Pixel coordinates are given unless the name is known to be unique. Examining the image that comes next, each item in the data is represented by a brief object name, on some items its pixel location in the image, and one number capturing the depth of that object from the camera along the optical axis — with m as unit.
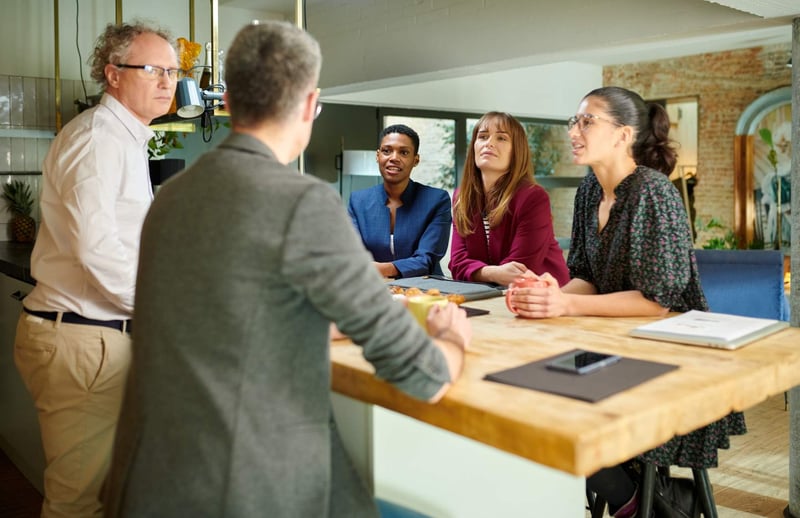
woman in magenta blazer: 2.99
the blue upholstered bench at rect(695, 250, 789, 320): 4.89
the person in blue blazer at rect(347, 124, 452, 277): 3.50
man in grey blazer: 1.22
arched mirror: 9.02
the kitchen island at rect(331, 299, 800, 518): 1.25
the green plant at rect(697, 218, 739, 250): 8.85
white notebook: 1.74
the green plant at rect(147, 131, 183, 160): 5.46
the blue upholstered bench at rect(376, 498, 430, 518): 1.62
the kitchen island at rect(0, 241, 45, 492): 3.58
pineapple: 5.05
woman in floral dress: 2.15
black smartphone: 1.53
